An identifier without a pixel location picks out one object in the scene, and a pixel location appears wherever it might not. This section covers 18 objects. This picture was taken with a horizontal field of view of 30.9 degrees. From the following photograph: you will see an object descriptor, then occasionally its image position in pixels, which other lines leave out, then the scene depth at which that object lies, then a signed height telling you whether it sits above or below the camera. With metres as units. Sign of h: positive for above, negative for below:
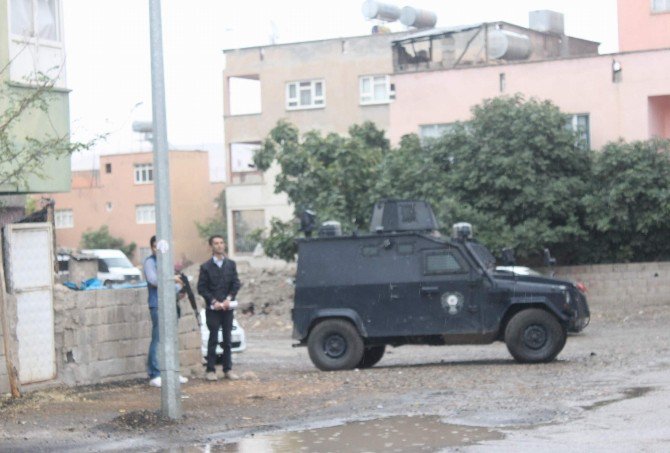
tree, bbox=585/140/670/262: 31.56 +0.20
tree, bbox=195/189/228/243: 69.50 +0.01
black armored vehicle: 17.81 -1.21
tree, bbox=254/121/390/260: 33.56 +1.21
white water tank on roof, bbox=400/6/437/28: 54.25 +8.97
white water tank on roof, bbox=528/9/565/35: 46.72 +7.44
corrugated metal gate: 14.35 -0.76
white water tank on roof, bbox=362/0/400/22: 54.78 +9.41
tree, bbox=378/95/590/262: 31.91 +1.02
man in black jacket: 16.12 -0.97
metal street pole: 12.24 -0.08
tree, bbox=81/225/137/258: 72.75 -0.87
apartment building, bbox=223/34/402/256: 54.62 +5.81
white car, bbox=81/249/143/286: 44.28 -1.54
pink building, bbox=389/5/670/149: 35.03 +3.97
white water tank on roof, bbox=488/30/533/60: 39.66 +5.56
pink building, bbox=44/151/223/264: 72.06 +1.48
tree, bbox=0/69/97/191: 12.09 +0.86
